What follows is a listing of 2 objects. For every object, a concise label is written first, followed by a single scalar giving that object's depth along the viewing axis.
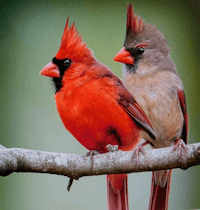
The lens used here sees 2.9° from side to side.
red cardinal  3.71
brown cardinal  3.74
